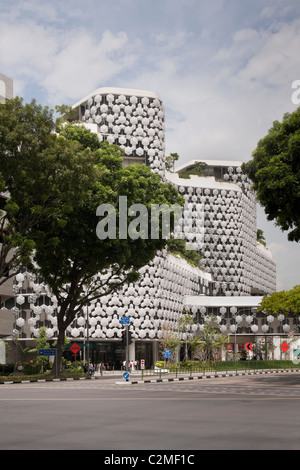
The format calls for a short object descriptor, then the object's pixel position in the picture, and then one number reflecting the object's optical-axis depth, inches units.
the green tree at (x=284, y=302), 2556.6
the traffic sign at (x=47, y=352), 1756.9
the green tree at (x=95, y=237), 1418.6
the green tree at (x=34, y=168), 1125.1
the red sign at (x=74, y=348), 1814.7
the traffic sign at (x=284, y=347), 2405.3
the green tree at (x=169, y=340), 2903.5
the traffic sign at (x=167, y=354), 1892.7
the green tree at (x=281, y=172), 1136.2
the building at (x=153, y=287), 3041.3
